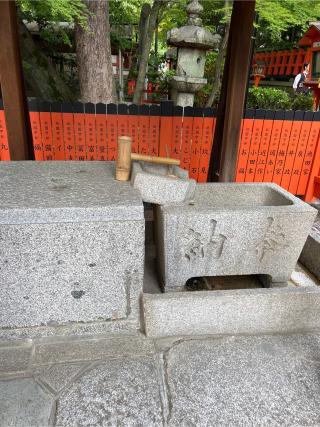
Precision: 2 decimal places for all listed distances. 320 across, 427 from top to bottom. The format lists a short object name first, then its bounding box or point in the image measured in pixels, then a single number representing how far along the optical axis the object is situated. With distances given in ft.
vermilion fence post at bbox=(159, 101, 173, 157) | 15.49
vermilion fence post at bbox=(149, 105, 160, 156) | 15.51
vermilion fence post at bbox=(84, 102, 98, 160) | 15.21
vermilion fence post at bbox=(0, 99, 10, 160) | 15.33
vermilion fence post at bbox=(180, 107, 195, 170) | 15.84
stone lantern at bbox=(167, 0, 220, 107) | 22.27
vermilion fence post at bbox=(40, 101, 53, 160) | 15.16
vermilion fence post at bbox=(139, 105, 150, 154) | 15.46
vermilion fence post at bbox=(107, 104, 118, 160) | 15.35
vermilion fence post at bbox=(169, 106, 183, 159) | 15.69
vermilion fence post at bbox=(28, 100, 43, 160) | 15.15
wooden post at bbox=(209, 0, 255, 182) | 9.75
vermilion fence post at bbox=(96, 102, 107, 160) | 15.26
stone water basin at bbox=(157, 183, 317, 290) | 8.00
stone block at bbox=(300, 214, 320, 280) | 10.66
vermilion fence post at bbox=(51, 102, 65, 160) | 15.17
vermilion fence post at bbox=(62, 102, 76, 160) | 15.19
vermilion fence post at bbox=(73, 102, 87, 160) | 15.20
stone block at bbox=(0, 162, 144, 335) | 6.64
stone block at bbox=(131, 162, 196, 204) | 7.93
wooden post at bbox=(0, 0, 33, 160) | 8.73
